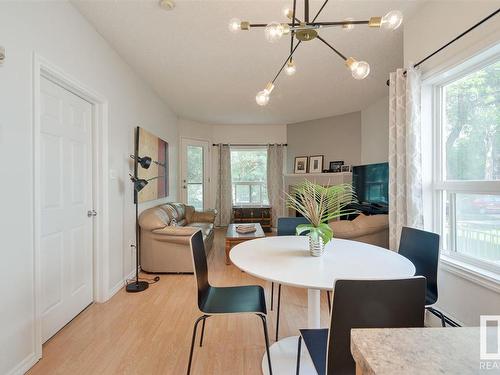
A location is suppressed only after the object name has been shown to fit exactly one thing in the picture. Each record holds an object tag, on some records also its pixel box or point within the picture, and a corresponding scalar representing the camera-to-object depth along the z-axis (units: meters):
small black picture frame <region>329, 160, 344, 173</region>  5.62
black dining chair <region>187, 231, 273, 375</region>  1.51
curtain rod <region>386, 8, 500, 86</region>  1.50
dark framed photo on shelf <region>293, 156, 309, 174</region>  6.12
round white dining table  1.29
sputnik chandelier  1.27
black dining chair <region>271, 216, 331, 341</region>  2.56
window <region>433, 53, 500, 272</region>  1.73
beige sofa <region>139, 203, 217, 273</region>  3.27
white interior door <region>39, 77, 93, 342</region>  1.91
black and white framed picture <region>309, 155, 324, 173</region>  5.91
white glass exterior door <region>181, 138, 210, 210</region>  5.92
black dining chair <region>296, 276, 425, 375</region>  0.94
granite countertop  0.49
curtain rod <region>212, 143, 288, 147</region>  6.46
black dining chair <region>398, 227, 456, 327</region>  1.69
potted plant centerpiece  1.60
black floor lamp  2.89
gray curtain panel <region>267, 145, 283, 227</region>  6.38
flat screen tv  3.85
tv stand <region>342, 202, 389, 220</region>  3.81
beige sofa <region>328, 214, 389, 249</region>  2.90
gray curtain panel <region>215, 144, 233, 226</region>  6.40
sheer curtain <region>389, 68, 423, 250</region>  2.14
